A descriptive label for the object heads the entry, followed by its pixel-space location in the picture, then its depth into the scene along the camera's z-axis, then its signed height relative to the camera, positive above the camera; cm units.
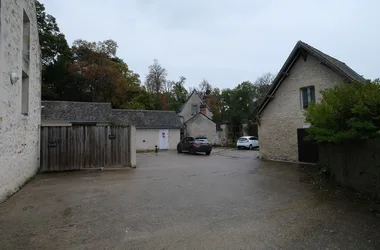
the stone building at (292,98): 1216 +210
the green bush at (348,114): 601 +53
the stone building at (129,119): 2010 +177
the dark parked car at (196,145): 1903 -88
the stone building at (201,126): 2977 +112
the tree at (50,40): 2936 +1300
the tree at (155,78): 4303 +1096
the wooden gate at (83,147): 1046 -49
